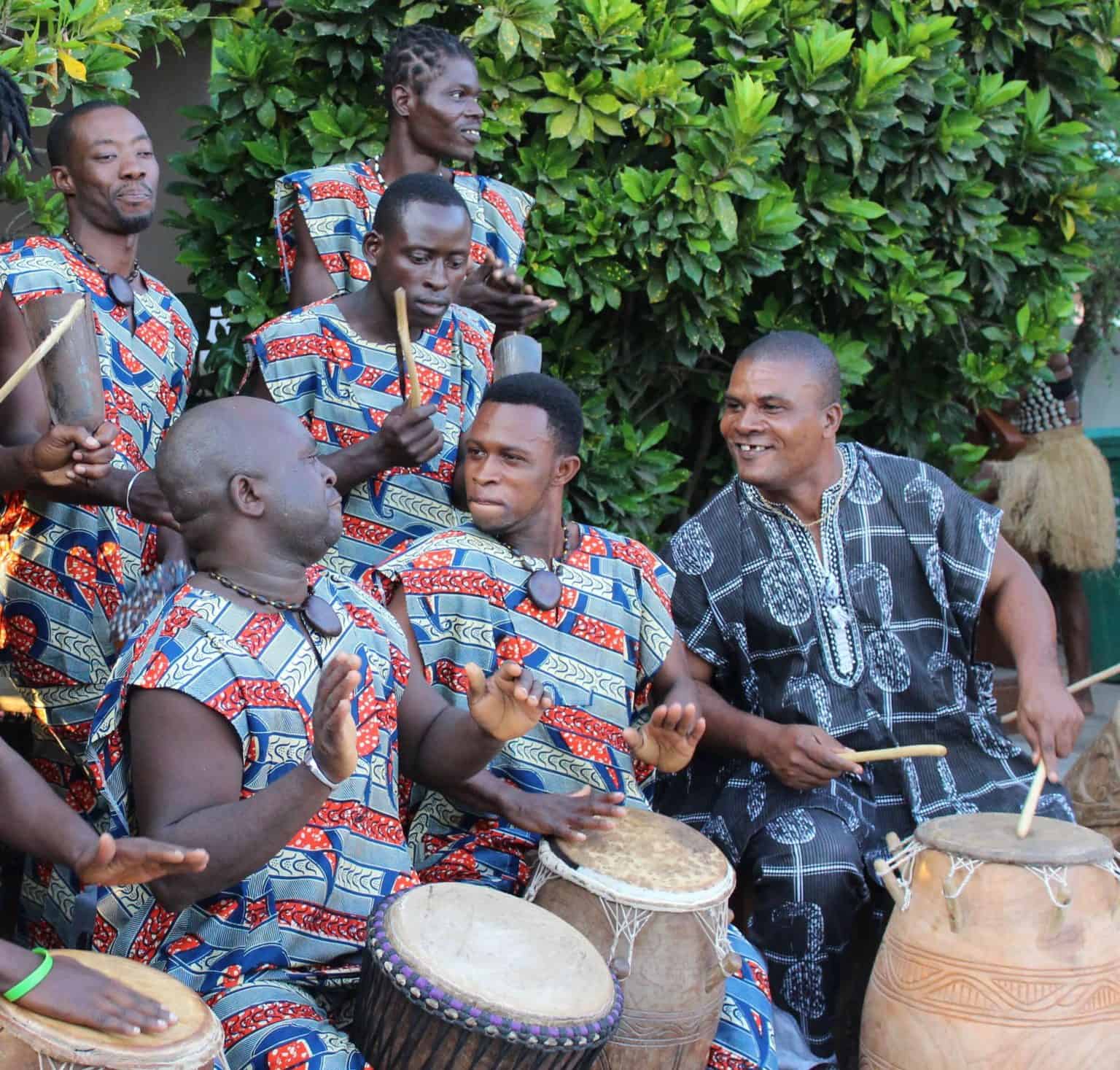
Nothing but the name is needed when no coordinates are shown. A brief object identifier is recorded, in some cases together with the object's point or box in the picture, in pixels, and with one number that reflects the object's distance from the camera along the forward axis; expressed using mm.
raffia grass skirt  7828
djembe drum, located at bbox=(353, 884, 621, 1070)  2906
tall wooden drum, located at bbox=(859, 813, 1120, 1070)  3643
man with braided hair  4836
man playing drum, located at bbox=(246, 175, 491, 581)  4340
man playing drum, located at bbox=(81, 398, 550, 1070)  2959
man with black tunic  4461
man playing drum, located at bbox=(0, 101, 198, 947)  3992
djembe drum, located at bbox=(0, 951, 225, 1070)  2465
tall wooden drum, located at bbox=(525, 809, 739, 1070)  3424
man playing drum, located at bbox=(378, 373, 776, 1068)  3898
